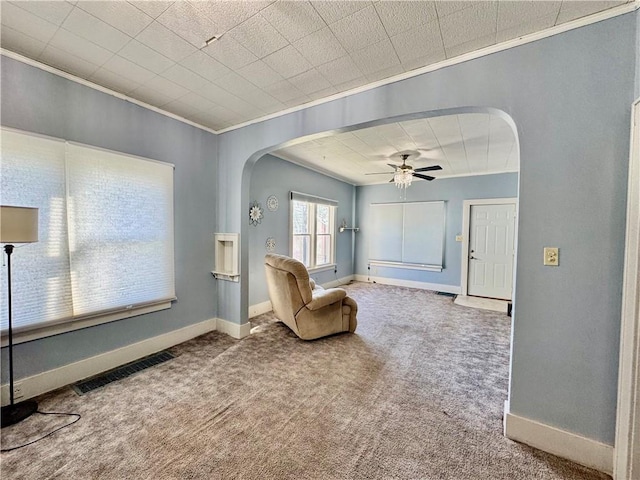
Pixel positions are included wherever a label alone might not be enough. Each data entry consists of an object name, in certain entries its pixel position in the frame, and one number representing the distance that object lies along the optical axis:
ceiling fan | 4.22
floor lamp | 1.66
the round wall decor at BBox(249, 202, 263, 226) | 4.27
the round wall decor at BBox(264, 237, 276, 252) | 4.60
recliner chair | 3.18
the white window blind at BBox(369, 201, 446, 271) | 6.18
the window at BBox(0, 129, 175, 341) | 2.05
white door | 5.43
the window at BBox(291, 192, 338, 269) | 5.31
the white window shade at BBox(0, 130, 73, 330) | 1.98
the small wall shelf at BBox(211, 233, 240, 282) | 3.41
